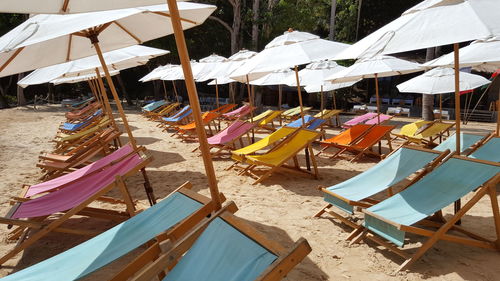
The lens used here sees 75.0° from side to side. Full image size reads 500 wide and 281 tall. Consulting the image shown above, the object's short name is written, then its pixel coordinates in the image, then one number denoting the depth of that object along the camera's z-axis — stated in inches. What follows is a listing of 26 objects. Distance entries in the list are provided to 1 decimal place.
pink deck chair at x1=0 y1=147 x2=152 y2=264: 107.7
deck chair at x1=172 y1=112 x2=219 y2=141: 337.5
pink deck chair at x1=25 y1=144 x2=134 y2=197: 144.0
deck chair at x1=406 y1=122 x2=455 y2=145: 267.0
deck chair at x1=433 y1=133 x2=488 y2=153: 170.4
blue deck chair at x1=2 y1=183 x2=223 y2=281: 73.3
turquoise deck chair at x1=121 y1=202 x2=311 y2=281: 60.4
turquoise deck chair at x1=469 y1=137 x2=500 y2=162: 149.4
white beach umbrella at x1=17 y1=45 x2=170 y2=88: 238.2
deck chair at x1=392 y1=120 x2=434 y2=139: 281.4
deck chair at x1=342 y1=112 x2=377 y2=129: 348.8
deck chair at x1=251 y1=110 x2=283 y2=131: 348.8
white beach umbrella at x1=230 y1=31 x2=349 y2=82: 188.7
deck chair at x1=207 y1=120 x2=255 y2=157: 254.4
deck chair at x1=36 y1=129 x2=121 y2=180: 188.7
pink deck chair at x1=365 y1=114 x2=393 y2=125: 307.8
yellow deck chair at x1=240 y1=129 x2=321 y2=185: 189.3
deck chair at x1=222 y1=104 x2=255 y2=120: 420.6
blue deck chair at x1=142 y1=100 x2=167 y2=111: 558.8
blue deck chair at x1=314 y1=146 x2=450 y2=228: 121.6
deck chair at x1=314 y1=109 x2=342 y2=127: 372.2
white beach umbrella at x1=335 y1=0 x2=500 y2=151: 89.6
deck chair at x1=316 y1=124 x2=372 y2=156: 245.8
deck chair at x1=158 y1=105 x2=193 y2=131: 401.2
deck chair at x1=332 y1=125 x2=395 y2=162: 231.8
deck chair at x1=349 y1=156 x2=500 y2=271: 97.7
